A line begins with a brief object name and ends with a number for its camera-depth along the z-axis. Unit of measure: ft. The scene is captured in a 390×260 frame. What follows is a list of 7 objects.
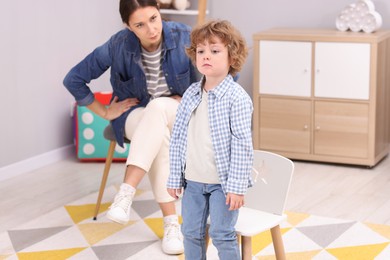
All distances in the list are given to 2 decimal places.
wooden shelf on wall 13.14
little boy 6.18
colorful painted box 12.25
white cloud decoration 11.81
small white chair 6.63
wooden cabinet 11.61
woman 8.21
